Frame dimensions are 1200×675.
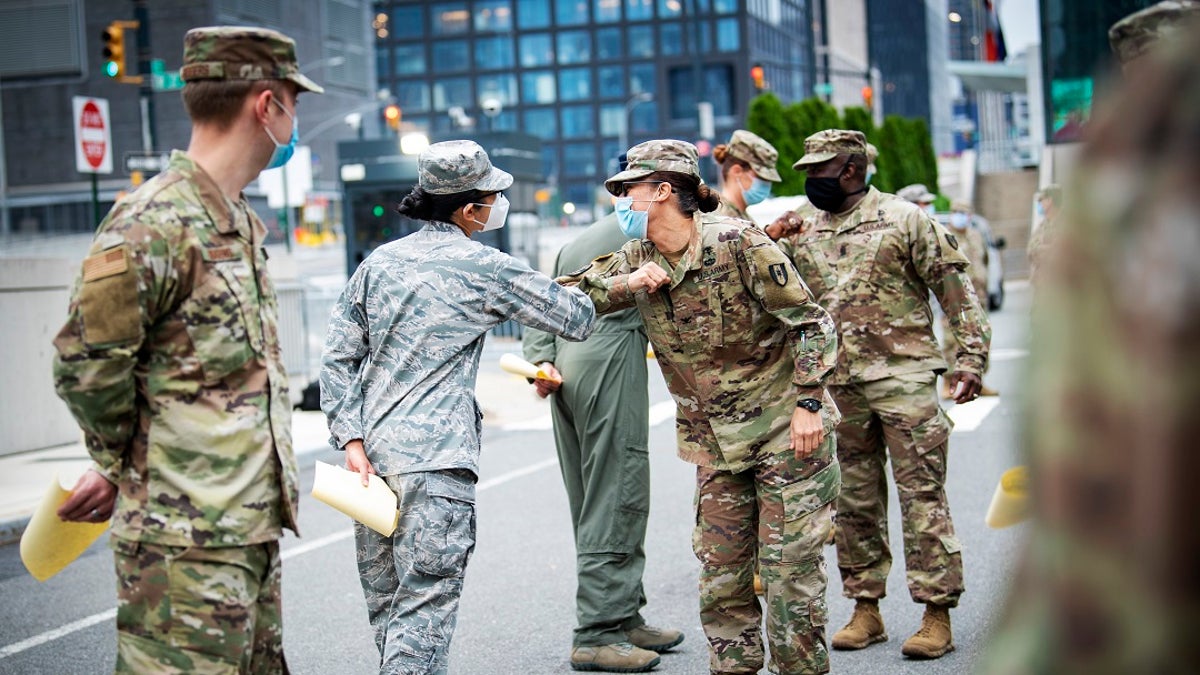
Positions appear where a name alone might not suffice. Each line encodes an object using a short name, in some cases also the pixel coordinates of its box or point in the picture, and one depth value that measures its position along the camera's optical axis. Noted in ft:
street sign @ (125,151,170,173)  56.44
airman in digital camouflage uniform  14.37
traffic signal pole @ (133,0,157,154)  69.62
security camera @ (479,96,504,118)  92.99
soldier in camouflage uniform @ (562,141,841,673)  15.52
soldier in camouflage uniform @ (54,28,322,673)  10.30
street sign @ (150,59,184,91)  66.18
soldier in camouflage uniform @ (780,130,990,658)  19.26
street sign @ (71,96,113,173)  46.01
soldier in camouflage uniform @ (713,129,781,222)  23.57
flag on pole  200.95
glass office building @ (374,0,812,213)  350.64
